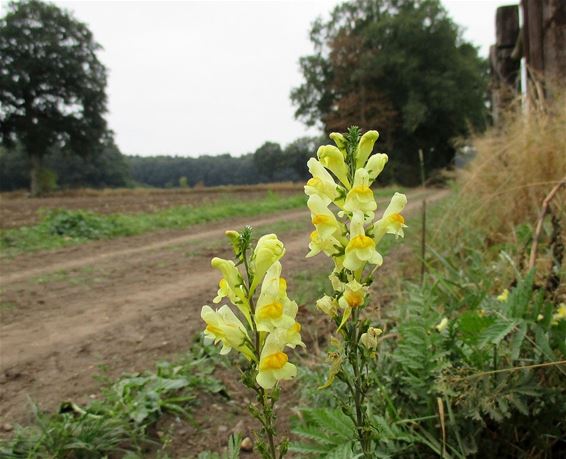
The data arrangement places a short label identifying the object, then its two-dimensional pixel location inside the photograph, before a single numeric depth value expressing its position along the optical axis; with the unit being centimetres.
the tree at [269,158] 5846
